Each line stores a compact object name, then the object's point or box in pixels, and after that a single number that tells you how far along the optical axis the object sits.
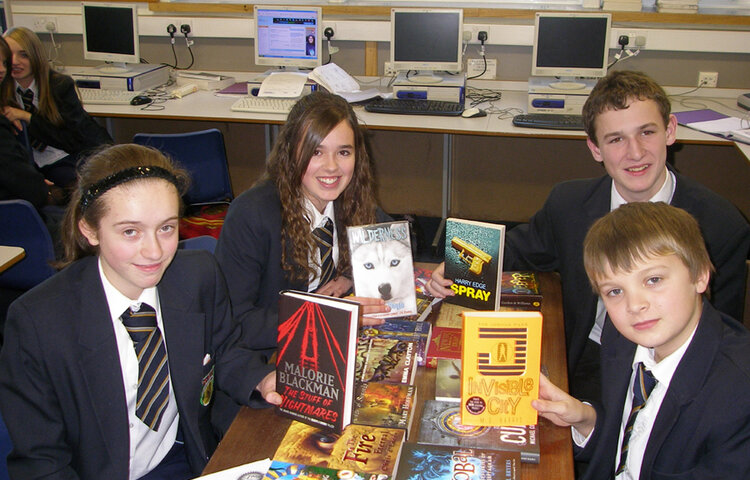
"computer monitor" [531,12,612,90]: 3.83
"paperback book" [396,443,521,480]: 1.19
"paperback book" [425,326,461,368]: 1.59
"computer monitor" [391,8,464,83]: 3.99
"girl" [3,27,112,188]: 3.62
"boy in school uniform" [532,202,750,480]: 1.29
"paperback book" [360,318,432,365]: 1.65
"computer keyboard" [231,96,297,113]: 3.91
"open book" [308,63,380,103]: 4.05
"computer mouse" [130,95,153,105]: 4.05
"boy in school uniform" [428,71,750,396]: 1.91
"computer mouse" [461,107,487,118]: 3.79
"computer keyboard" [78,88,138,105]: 4.08
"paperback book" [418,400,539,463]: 1.28
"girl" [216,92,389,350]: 1.92
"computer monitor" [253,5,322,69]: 4.18
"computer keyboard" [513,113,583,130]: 3.58
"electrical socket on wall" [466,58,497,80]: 4.40
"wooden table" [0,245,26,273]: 2.13
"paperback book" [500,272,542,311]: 1.86
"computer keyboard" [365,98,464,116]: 3.81
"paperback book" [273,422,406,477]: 1.23
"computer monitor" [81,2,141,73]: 4.26
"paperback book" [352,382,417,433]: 1.34
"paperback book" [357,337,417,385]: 1.49
